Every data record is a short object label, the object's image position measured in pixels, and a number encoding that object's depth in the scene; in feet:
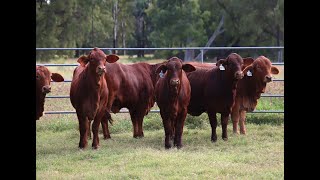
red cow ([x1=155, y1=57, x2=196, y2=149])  58.80
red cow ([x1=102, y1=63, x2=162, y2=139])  66.33
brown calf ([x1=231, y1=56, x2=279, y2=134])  69.62
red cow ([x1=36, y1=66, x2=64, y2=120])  58.00
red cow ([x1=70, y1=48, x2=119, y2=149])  58.13
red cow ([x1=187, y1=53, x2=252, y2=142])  65.10
